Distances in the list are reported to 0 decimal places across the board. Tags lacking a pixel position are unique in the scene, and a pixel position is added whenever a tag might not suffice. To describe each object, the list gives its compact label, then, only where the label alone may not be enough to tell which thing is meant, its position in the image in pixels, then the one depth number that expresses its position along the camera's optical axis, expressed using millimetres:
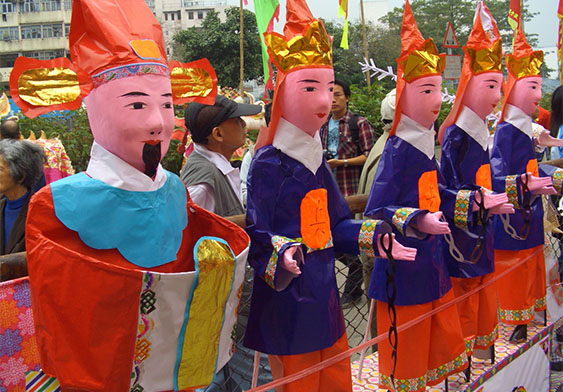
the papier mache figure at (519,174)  3633
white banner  3314
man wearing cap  2611
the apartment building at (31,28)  36906
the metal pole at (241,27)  4250
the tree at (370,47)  22531
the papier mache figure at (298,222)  2143
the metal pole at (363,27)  5648
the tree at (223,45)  19547
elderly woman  2947
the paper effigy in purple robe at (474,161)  3057
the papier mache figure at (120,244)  1528
